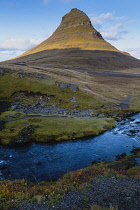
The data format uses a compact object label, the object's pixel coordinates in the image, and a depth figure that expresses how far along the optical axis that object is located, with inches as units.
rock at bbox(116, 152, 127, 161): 1349.4
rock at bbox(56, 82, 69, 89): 3486.7
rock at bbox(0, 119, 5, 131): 1822.1
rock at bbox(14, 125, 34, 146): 1589.3
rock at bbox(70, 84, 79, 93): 3422.7
